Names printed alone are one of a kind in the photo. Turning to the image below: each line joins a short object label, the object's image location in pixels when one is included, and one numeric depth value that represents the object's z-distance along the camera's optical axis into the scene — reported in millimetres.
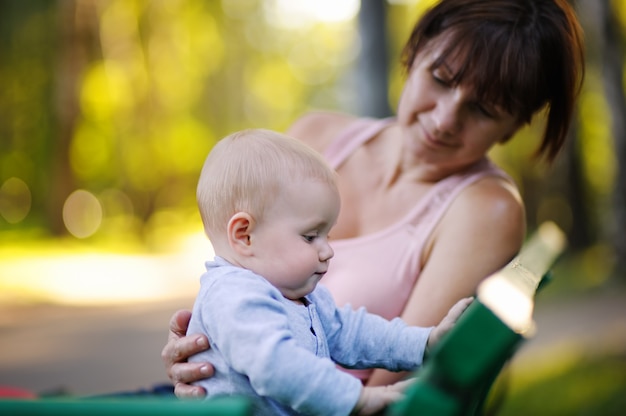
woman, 2369
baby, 1460
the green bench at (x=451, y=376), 1042
